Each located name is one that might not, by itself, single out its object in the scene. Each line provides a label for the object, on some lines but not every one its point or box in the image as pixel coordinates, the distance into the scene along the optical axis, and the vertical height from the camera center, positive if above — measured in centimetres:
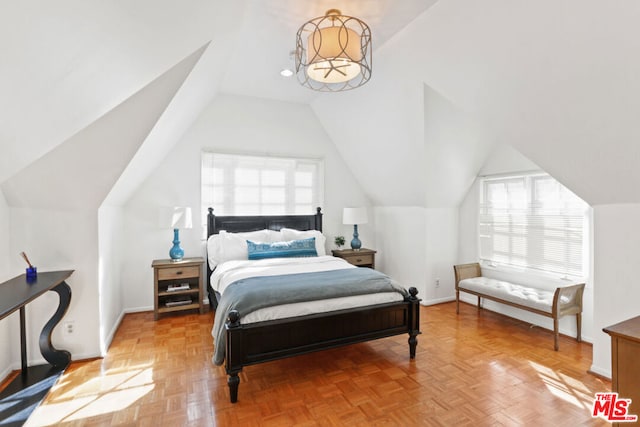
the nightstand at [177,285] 386 -94
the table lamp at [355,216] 487 -8
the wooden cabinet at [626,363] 138 -69
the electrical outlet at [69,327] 282 -101
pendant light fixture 195 +102
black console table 205 -118
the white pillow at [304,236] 452 -35
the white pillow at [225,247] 406 -46
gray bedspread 245 -66
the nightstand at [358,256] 485 -70
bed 238 -84
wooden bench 310 -93
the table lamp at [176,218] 390 -7
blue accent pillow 405 -49
